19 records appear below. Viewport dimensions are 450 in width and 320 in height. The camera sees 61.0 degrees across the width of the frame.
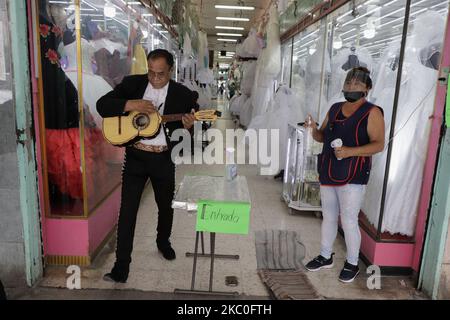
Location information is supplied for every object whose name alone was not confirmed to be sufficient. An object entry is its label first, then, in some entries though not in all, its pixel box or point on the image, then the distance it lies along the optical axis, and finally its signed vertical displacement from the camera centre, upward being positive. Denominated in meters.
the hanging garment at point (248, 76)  9.09 +0.36
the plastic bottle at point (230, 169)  2.73 -0.56
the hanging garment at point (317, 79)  4.95 +0.19
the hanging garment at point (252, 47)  8.49 +0.97
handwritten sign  2.22 -0.73
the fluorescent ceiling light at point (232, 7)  11.94 +2.62
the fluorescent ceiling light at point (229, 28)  17.20 +2.80
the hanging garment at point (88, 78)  2.77 +0.07
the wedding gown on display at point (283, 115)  5.55 -0.32
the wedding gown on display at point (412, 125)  2.88 -0.22
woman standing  2.57 -0.40
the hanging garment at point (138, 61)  4.59 +0.32
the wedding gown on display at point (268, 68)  6.73 +0.42
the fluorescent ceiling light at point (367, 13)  4.26 +0.92
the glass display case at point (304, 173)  4.20 -0.89
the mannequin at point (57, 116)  2.67 -0.23
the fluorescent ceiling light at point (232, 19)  14.57 +2.73
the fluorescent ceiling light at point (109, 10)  3.56 +0.72
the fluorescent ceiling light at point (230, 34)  19.43 +2.83
